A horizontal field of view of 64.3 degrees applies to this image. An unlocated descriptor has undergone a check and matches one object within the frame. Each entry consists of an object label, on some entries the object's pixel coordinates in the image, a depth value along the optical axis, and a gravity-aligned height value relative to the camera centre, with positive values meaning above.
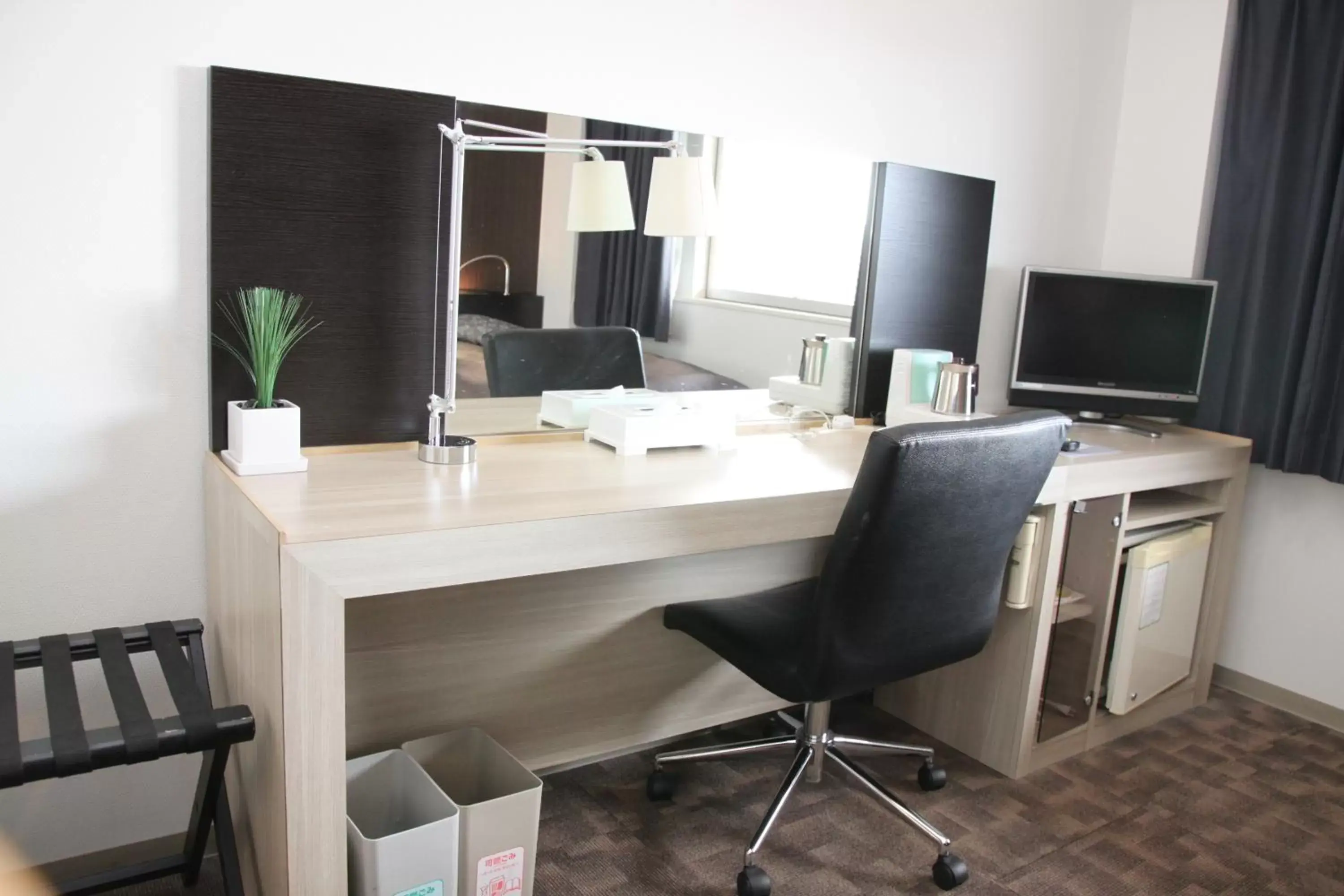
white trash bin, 1.59 -0.91
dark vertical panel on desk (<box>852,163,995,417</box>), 2.65 +0.05
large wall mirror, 2.09 +0.01
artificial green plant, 1.78 -0.15
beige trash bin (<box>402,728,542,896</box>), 1.73 -0.93
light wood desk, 1.49 -0.61
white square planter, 1.74 -0.33
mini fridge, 2.60 -0.78
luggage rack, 1.35 -0.65
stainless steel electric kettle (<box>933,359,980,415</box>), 2.45 -0.22
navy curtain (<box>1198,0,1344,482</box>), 2.75 +0.19
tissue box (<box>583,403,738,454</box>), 2.12 -0.32
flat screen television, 2.89 -0.10
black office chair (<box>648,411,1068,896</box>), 1.74 -0.50
